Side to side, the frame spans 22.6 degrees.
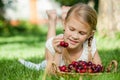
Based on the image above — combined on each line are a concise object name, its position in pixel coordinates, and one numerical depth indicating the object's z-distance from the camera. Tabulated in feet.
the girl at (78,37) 8.20
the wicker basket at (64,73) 6.70
